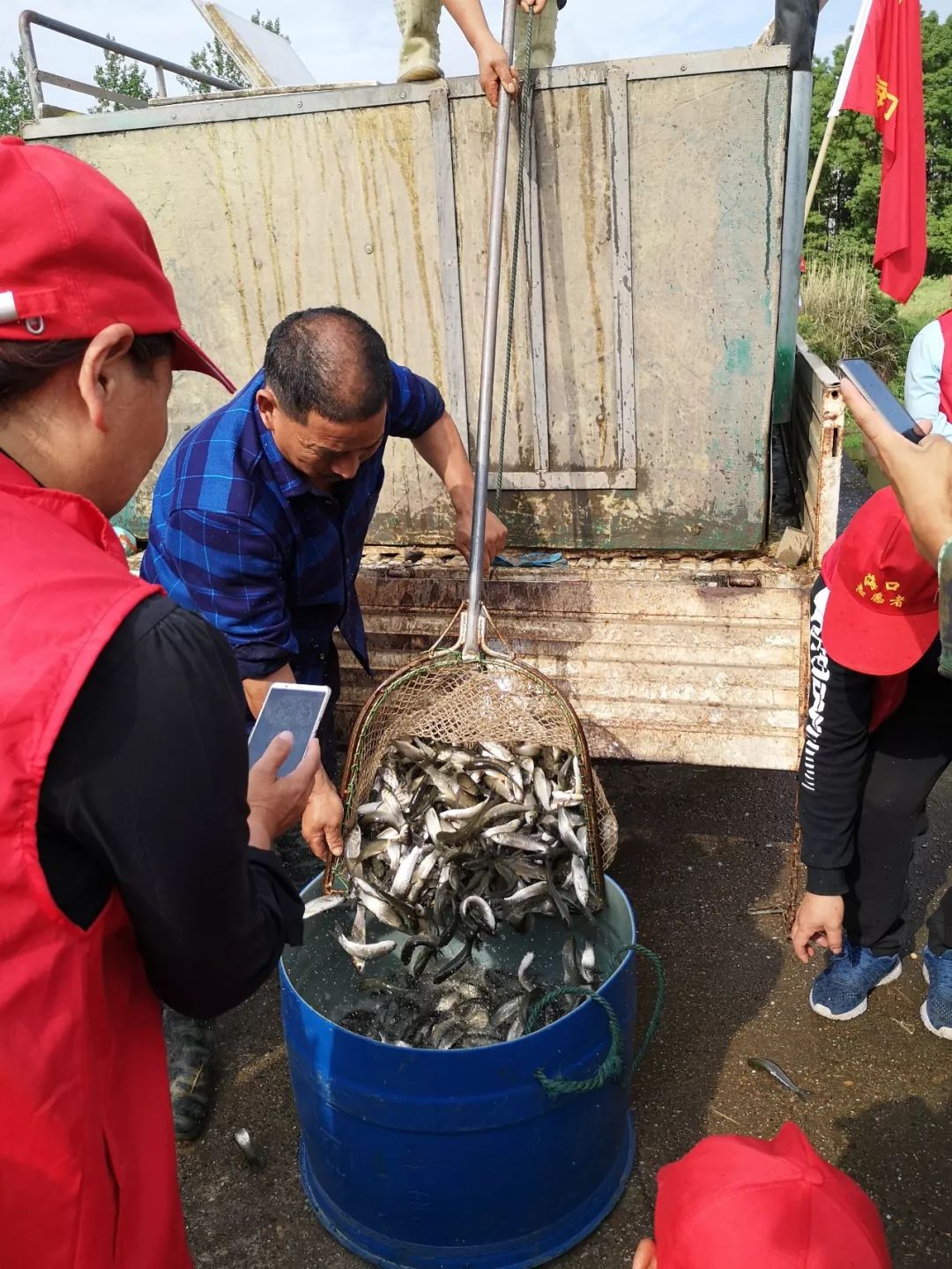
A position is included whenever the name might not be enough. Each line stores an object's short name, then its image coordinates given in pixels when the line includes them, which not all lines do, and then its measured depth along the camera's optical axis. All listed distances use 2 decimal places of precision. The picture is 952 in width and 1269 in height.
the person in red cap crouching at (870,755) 2.35
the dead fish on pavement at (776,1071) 3.24
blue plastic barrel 2.41
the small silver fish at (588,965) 2.98
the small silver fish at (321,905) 3.05
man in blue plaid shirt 2.96
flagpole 7.72
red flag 7.19
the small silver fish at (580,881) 3.07
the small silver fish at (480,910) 3.06
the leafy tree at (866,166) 28.92
